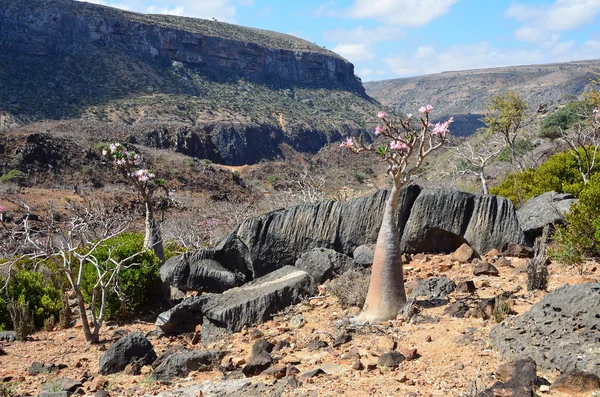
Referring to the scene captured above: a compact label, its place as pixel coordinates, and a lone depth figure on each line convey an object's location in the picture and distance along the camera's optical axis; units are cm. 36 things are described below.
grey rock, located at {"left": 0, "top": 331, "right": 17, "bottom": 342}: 695
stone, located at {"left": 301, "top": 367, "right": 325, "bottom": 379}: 414
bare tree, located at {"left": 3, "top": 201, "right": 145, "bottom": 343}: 611
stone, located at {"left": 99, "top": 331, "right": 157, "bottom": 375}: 529
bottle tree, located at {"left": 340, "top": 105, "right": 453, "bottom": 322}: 519
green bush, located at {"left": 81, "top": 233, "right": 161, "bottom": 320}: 770
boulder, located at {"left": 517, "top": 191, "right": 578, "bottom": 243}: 752
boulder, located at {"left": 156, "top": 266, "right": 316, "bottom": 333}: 619
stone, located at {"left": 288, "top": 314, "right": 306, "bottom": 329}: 581
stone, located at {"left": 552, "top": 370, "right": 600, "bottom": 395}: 325
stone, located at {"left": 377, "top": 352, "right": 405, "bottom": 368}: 415
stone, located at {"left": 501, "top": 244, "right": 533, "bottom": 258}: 720
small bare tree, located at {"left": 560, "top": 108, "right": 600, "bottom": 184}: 1068
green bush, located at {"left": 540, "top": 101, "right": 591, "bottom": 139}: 2744
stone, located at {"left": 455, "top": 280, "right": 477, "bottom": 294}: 576
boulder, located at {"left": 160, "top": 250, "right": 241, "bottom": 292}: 754
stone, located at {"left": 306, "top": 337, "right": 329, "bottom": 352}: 500
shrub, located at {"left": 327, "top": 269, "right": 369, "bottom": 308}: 609
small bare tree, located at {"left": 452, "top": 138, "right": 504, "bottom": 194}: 1344
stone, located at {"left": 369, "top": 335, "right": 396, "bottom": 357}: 445
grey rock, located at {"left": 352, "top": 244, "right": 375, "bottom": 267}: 738
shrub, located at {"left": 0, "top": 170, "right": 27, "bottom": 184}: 2562
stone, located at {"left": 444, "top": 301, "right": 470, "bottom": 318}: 507
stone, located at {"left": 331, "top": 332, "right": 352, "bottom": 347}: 493
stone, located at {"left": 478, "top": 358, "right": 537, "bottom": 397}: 312
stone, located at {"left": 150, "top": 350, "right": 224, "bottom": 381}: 491
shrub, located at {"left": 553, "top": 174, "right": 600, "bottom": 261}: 657
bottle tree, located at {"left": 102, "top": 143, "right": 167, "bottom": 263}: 881
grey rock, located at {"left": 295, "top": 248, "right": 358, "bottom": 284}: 722
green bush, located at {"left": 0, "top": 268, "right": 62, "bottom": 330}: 767
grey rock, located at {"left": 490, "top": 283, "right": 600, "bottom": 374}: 361
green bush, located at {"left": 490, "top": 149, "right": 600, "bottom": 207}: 1127
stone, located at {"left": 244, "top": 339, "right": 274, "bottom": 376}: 461
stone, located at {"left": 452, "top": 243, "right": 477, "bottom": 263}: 731
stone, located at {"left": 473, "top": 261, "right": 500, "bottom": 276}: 645
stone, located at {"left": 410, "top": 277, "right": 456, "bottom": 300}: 582
